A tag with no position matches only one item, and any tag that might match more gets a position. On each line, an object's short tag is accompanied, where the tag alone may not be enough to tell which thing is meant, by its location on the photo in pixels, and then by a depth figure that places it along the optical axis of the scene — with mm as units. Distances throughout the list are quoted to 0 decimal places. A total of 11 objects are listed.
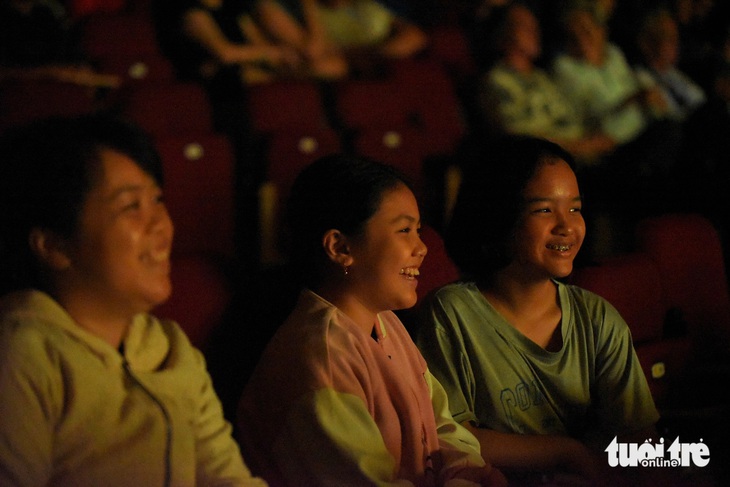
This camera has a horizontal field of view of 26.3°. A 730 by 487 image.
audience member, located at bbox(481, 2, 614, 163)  3867
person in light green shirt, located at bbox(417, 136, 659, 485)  2407
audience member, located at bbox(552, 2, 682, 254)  3491
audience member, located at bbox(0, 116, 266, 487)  2011
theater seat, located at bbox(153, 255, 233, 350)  2266
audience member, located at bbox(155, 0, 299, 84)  3885
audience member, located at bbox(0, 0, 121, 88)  3450
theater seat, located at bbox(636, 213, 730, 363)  2885
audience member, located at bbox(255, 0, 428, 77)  4279
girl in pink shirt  2130
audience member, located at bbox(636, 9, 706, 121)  4678
